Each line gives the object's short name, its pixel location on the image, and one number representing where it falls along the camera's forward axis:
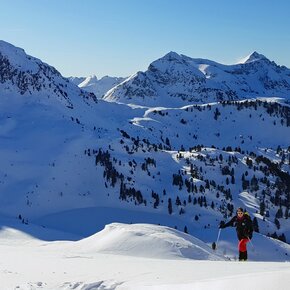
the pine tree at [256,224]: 115.91
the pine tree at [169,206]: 120.88
